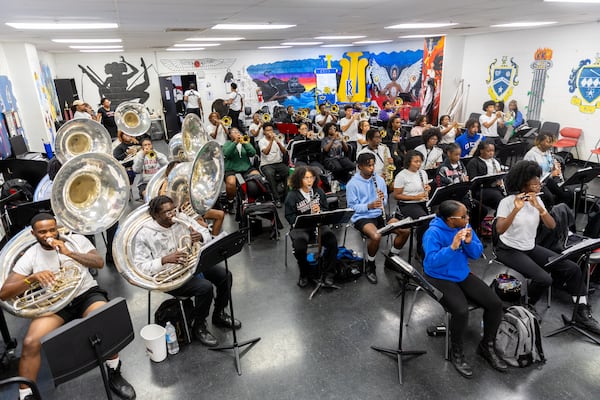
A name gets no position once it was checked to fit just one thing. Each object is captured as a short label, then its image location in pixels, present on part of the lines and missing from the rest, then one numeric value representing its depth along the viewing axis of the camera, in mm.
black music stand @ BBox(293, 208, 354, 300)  3961
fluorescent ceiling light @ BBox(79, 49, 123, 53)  11360
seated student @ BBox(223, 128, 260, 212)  6598
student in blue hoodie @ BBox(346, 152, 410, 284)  4617
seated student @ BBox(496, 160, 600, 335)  3701
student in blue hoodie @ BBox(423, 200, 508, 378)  3221
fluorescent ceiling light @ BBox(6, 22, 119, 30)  5078
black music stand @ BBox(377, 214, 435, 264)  3779
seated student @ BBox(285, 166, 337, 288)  4465
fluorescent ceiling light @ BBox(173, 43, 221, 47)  10386
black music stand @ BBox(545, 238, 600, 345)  3227
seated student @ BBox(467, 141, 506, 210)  5512
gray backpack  3242
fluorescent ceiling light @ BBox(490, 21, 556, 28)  8016
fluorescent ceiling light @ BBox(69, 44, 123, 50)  9492
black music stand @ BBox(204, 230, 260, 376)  3000
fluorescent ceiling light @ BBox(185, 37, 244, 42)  8754
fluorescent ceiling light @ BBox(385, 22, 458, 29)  7322
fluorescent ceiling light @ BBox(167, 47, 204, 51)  12180
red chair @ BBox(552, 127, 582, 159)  9000
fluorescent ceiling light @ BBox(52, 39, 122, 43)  7605
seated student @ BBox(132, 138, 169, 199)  6074
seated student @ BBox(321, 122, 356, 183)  7414
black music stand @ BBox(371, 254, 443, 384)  2850
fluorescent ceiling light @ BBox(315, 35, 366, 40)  9992
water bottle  3508
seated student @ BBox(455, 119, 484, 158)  6973
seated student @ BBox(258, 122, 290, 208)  6805
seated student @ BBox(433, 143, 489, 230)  5384
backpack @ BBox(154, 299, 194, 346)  3527
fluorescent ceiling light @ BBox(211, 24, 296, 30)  6283
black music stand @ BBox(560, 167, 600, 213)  4828
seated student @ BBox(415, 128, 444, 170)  6191
